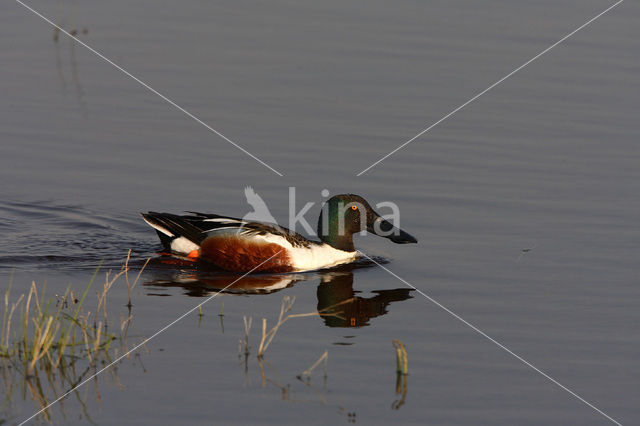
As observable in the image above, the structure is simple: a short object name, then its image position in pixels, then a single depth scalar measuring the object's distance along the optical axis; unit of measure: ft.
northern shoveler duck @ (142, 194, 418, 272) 65.82
